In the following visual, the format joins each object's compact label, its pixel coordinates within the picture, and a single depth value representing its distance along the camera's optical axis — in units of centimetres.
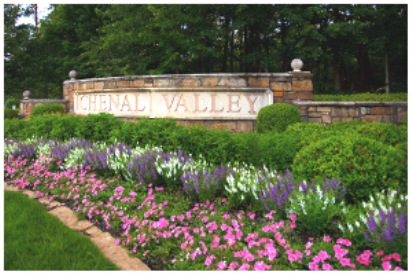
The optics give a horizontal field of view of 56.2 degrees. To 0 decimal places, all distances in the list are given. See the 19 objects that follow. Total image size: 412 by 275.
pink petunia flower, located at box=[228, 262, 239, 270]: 246
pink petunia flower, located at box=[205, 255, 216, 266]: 252
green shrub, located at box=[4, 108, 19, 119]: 1388
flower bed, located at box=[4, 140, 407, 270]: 250
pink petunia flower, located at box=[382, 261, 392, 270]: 229
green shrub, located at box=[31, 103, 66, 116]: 1079
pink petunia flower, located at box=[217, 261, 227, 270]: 246
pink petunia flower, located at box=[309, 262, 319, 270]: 238
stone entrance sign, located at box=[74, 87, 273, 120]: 755
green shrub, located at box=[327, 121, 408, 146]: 486
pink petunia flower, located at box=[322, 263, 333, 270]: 235
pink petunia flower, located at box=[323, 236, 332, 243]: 262
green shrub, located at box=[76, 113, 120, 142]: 619
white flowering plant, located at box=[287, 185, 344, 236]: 282
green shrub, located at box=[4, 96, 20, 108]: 1934
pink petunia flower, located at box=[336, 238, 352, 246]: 252
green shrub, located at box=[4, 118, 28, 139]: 691
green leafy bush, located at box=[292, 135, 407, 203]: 327
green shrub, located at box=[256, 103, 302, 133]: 684
